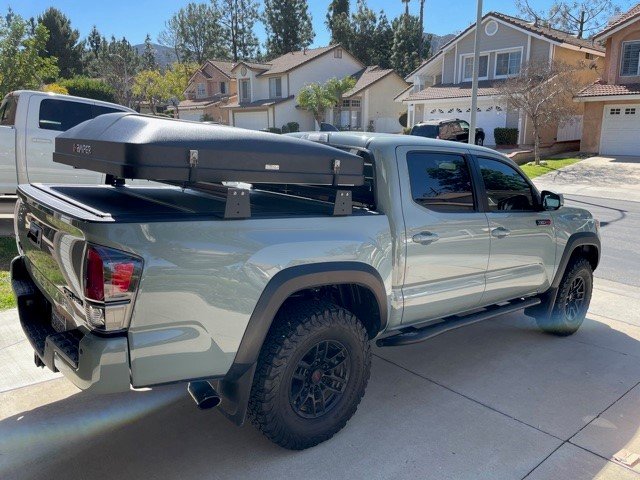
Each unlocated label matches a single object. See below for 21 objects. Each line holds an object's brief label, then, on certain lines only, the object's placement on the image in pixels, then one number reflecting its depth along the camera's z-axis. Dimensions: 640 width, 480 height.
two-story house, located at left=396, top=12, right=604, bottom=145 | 27.17
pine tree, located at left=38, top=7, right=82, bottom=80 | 53.19
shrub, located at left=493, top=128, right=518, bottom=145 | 26.62
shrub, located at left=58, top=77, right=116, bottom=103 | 40.75
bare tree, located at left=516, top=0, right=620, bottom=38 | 45.79
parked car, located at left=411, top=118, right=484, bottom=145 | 24.56
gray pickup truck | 2.42
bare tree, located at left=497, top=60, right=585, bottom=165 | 21.36
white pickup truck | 7.57
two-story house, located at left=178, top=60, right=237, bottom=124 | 46.62
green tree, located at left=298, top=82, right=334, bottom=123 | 36.91
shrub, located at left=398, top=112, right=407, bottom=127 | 38.75
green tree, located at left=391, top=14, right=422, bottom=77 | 54.22
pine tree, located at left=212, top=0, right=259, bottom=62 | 67.12
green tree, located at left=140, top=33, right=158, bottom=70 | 76.44
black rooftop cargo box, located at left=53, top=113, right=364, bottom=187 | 2.42
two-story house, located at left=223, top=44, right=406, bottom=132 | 39.28
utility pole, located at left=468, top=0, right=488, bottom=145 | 14.12
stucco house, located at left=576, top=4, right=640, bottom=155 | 24.01
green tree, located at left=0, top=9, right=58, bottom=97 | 15.28
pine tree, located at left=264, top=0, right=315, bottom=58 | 63.16
